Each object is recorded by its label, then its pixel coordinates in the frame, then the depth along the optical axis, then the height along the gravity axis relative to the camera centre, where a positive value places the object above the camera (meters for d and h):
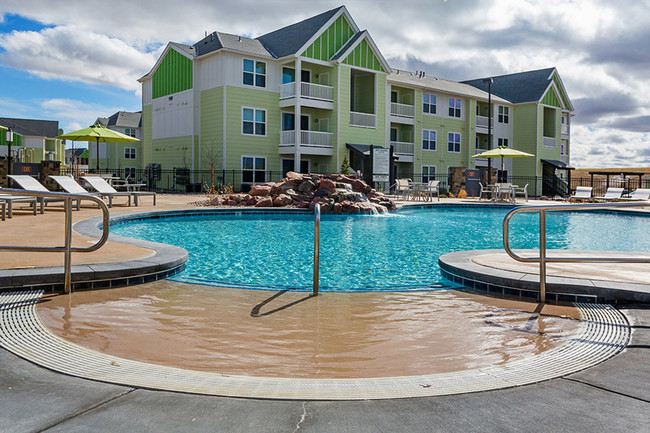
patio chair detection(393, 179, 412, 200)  26.40 +0.62
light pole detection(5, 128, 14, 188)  20.74 +1.57
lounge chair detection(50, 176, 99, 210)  14.63 +0.34
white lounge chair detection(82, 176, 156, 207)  16.17 +0.28
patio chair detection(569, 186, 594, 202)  25.89 +0.40
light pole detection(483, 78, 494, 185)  30.95 +1.65
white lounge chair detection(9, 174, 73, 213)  13.53 +0.34
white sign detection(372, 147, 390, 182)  28.25 +1.95
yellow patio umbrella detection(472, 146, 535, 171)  28.27 +2.65
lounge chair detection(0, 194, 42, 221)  11.78 -0.10
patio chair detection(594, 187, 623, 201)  24.80 +0.35
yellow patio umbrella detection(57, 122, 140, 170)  19.80 +2.41
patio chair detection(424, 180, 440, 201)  25.32 +0.63
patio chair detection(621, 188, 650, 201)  22.61 +0.33
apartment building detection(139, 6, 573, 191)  29.53 +5.90
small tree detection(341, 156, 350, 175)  28.62 +1.84
